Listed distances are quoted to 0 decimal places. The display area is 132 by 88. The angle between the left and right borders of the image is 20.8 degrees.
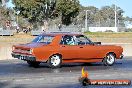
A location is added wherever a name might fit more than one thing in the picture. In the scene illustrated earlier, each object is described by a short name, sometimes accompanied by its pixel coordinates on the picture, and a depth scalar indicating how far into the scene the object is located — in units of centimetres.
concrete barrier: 1870
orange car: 1416
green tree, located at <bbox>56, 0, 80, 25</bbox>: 5379
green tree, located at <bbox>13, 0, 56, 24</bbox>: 5345
